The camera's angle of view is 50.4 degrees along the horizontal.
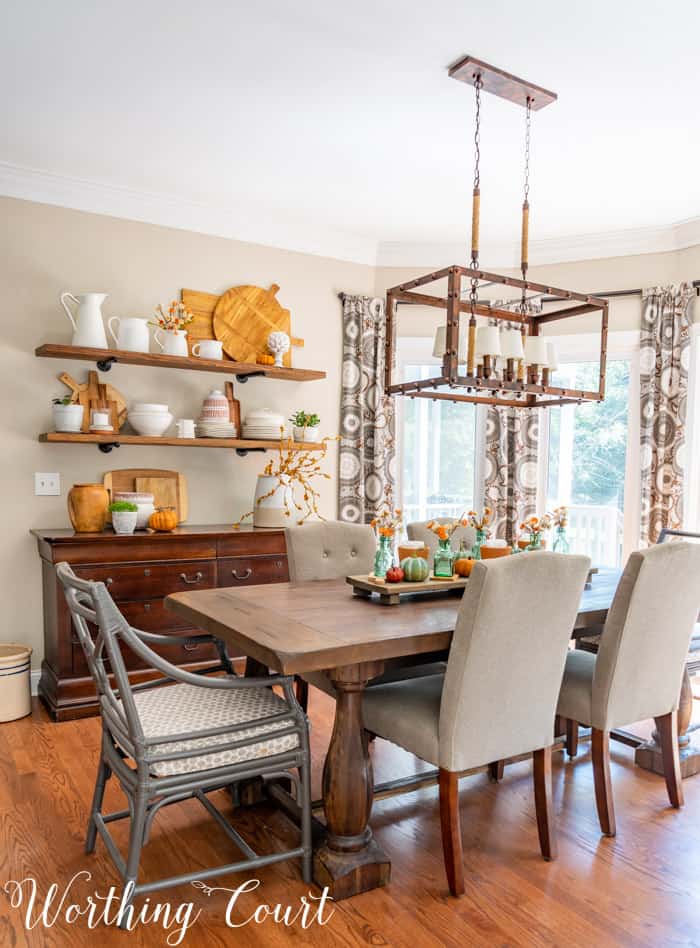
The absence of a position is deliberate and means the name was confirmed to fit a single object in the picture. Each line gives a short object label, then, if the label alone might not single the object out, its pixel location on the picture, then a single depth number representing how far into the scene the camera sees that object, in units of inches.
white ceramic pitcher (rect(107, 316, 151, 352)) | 158.2
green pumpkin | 110.4
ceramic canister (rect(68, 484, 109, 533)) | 152.6
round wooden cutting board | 178.5
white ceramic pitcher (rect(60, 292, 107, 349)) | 153.9
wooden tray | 105.8
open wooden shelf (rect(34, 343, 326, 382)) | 151.4
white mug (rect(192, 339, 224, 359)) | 168.3
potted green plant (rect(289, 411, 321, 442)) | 181.5
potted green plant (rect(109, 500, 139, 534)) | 152.1
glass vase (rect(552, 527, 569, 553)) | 127.0
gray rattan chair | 78.4
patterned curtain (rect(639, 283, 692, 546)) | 178.4
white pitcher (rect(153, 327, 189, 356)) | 163.2
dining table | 82.3
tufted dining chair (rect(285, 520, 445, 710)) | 135.0
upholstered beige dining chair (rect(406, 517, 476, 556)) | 152.6
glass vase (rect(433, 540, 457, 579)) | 114.4
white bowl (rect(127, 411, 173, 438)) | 162.6
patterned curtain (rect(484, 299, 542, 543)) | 200.5
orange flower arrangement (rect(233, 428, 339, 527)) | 177.3
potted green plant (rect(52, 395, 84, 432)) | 153.4
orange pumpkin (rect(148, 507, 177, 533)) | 156.0
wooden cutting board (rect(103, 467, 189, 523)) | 166.7
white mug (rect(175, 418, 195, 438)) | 166.4
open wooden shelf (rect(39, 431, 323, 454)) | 151.6
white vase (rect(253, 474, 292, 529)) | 174.2
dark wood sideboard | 143.1
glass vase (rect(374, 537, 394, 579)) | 113.3
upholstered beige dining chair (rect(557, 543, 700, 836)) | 99.2
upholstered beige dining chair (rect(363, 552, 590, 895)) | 84.5
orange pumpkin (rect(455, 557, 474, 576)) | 116.6
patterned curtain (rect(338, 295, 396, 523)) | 197.8
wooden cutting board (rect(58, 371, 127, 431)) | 160.4
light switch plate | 158.2
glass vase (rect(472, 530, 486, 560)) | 121.6
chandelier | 105.8
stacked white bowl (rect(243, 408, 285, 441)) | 175.6
